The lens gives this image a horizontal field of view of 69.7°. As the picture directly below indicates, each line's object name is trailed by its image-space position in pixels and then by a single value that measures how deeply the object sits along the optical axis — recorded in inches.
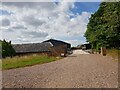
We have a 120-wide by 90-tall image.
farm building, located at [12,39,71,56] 1028.7
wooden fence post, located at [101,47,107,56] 593.2
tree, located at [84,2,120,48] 323.2
